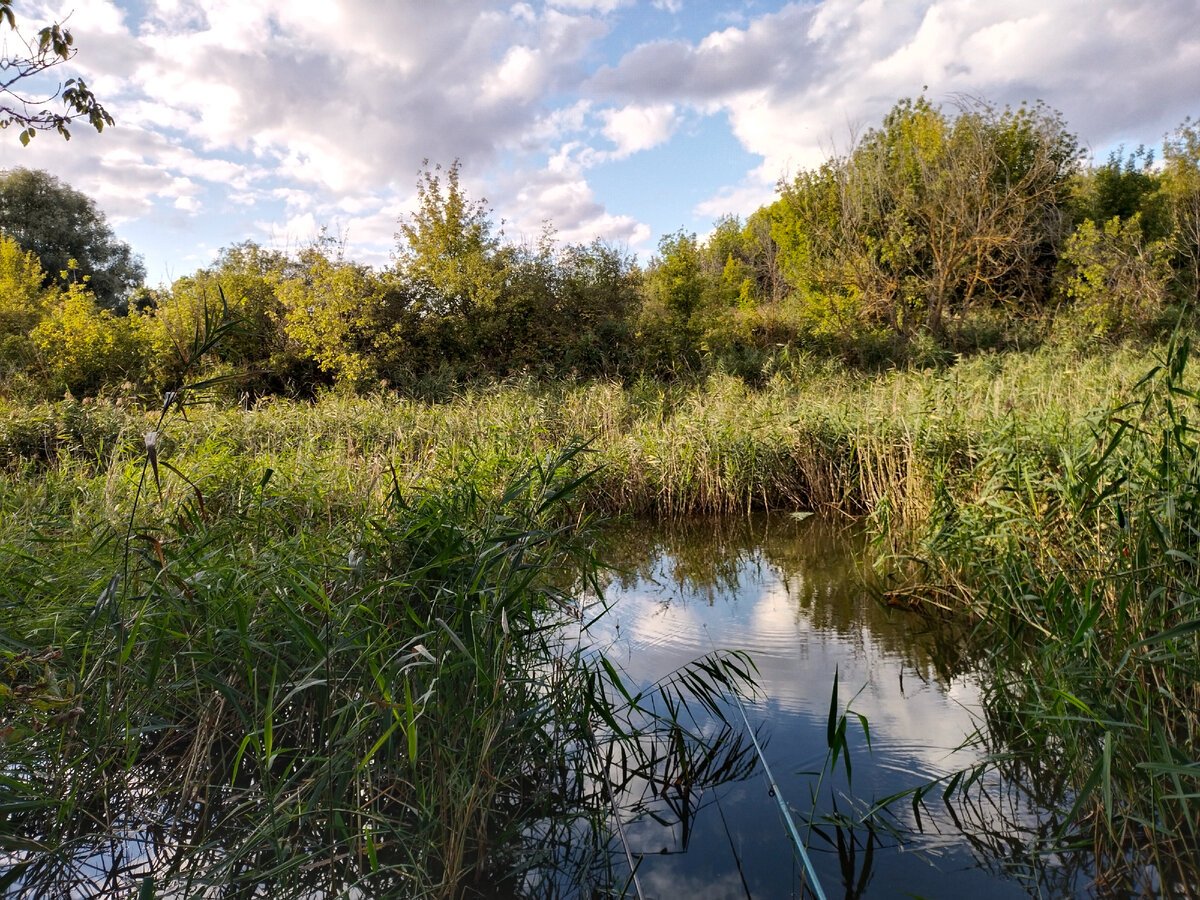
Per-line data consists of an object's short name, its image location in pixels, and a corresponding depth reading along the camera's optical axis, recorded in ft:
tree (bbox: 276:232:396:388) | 48.83
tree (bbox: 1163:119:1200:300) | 57.93
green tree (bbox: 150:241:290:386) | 49.37
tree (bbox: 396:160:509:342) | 54.95
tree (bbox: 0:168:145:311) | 93.40
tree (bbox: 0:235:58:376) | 50.19
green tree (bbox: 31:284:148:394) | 46.98
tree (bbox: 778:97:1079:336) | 57.06
